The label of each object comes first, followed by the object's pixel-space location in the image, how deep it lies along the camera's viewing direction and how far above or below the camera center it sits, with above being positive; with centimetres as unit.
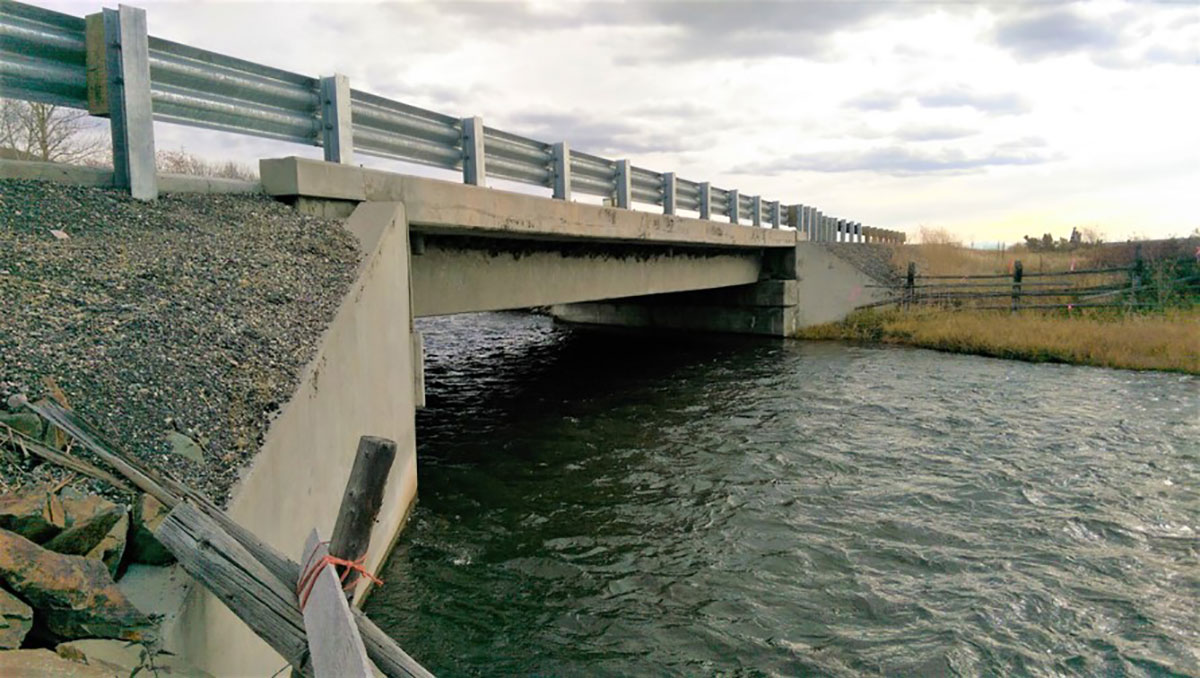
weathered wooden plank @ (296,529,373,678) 198 -108
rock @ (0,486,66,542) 241 -80
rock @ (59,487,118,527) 254 -82
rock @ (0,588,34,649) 203 -101
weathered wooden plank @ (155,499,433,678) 229 -120
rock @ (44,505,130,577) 246 -92
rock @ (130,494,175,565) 269 -101
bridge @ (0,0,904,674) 402 +99
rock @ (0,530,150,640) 219 -100
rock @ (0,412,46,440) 289 -56
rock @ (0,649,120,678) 192 -109
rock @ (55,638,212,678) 215 -120
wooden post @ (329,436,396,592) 281 -89
